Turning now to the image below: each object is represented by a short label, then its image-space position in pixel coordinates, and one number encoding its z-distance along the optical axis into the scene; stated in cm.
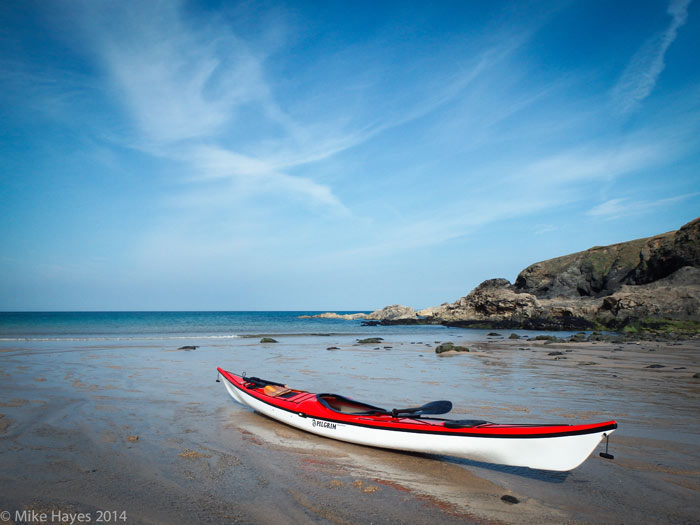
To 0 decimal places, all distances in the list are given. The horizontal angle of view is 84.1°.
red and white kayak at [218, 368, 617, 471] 461
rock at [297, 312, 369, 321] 12342
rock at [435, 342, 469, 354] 2197
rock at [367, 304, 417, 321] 9662
